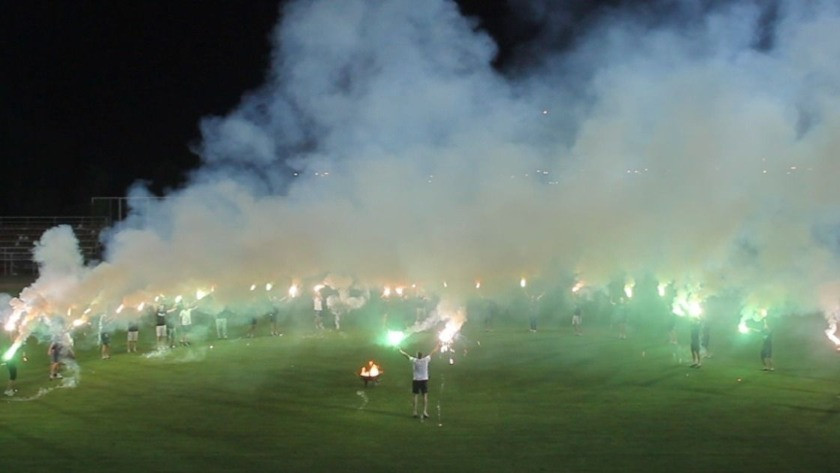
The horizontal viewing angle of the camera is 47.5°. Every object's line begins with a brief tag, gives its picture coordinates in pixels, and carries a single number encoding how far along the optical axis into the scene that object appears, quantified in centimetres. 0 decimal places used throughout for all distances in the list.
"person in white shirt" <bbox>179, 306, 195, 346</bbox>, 2803
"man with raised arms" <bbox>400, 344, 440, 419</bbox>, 1644
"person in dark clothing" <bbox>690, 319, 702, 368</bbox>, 2245
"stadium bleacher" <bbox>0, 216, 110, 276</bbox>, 4800
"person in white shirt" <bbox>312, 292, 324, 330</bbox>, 3247
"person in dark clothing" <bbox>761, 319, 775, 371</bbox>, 2200
